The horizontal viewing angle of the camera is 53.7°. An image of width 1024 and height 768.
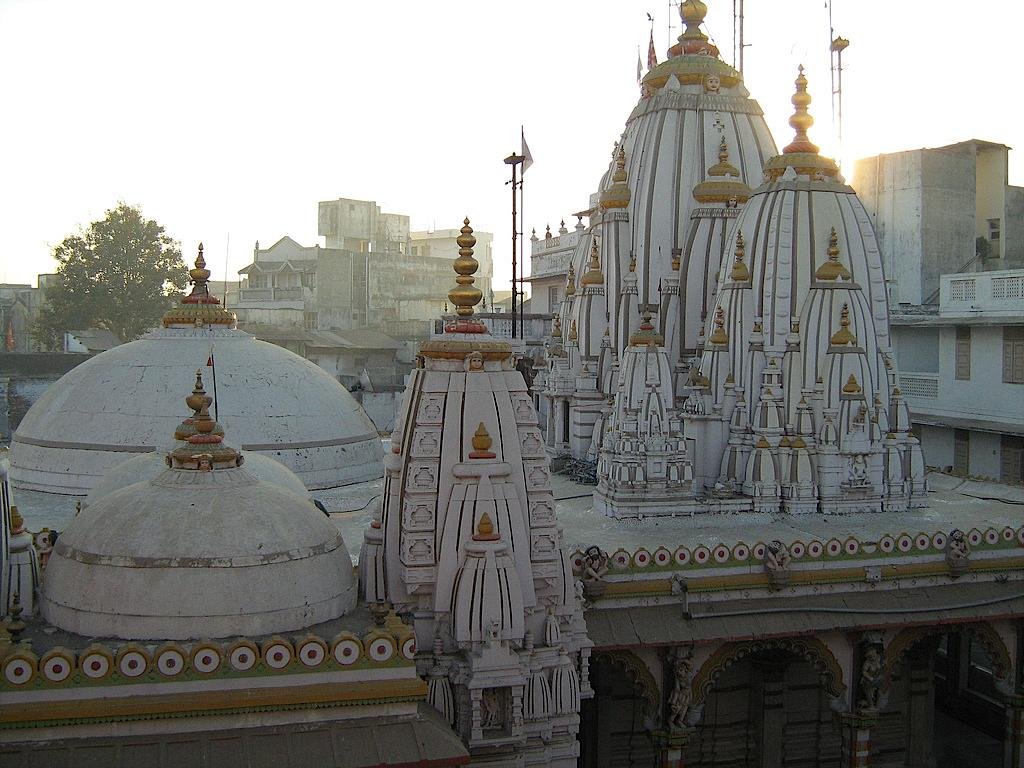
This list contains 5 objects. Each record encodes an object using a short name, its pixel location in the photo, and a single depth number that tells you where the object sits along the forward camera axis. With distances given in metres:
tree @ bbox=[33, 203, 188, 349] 41.78
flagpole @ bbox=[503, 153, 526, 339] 25.09
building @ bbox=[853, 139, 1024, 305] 32.62
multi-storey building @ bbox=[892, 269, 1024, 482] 27.66
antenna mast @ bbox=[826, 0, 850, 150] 30.80
